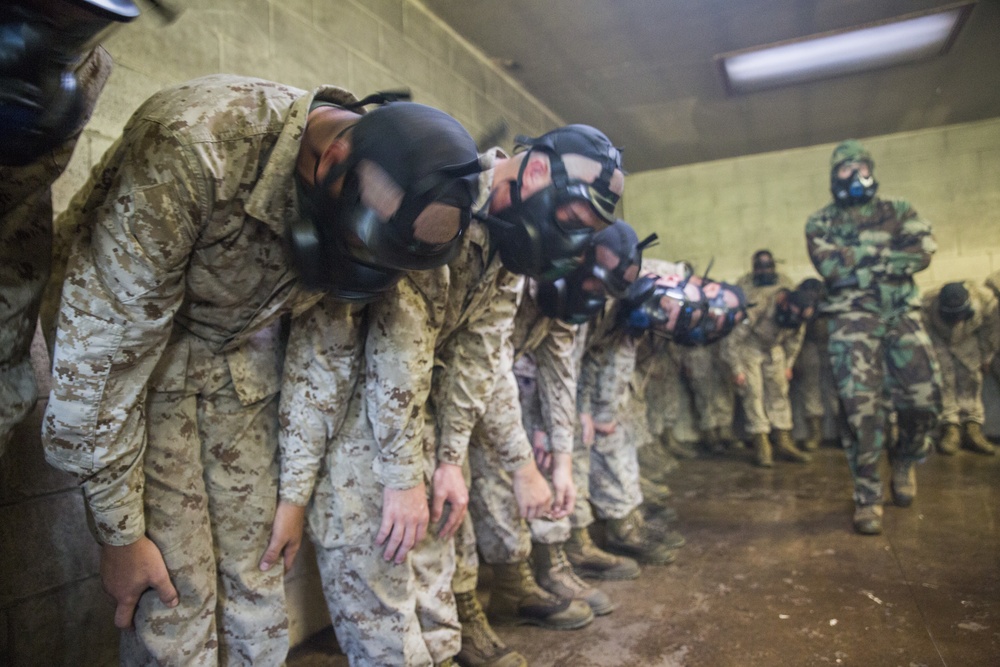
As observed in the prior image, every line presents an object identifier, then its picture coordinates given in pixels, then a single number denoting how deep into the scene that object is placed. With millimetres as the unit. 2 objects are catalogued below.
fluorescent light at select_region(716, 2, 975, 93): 4113
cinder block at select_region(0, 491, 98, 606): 1509
